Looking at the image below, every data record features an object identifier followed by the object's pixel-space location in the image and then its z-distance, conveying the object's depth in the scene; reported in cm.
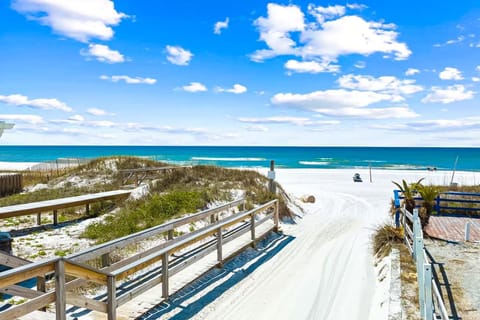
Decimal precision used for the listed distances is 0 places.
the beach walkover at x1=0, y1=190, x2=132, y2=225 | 898
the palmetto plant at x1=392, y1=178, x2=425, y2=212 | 874
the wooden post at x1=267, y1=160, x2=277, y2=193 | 1238
